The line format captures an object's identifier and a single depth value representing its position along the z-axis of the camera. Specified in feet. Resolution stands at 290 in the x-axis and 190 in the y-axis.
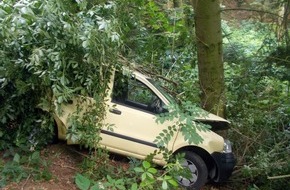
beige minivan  20.48
